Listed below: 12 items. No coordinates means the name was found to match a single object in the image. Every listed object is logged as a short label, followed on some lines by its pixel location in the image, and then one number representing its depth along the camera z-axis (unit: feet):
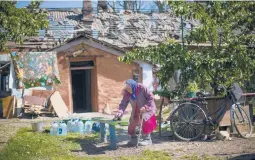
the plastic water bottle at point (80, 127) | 35.09
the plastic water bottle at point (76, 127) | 35.27
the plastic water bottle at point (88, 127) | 35.01
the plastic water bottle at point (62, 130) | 33.37
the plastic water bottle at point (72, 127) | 35.37
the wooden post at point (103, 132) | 29.12
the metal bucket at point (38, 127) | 35.81
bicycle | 28.63
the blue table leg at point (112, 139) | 26.86
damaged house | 55.42
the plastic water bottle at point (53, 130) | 33.35
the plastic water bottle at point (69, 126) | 35.68
